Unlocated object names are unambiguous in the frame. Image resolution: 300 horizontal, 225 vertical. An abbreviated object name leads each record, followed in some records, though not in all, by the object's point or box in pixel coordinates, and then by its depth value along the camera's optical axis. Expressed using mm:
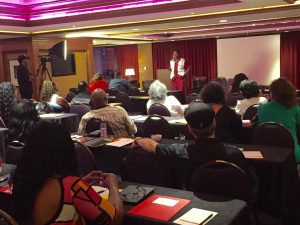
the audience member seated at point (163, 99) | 5354
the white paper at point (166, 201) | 1958
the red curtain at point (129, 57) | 14383
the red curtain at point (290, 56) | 11516
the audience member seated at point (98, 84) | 7648
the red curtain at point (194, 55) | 13031
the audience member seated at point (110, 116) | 4066
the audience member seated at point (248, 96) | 4652
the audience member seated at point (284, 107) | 3420
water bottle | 3728
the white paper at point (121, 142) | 3387
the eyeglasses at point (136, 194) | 2070
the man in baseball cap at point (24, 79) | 7848
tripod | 8281
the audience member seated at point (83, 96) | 6781
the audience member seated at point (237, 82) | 6484
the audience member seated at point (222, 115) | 3215
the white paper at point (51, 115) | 5708
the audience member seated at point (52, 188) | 1597
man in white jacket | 11055
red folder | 1837
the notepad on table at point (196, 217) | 1732
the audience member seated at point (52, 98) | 6123
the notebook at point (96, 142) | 3408
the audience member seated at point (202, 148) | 2221
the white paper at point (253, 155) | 2772
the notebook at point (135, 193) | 2035
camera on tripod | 8234
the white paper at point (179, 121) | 4409
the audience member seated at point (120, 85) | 9547
